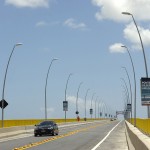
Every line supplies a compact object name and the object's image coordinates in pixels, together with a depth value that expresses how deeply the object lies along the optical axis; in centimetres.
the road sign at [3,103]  5000
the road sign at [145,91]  2867
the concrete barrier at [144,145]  1342
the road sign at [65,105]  8721
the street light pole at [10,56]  5068
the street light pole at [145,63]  3497
